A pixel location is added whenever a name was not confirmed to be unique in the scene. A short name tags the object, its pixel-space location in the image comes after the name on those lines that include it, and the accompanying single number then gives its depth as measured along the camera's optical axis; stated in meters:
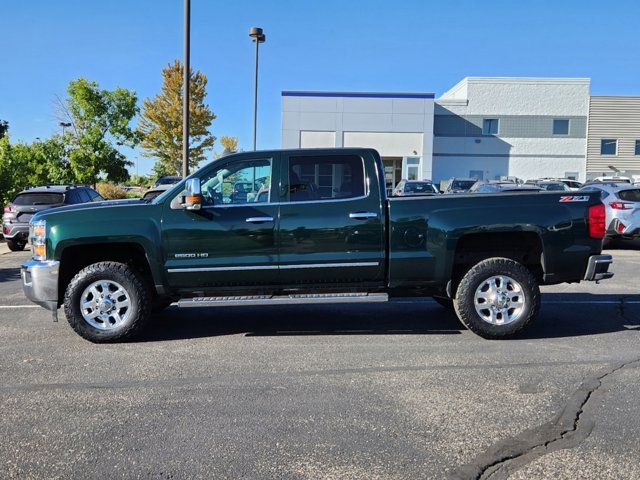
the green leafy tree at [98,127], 25.00
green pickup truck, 5.77
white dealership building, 42.72
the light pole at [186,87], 13.68
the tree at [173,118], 42.88
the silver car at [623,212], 13.38
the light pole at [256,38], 21.52
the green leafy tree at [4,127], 45.09
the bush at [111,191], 29.66
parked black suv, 13.87
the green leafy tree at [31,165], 18.75
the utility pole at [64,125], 27.60
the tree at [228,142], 63.91
